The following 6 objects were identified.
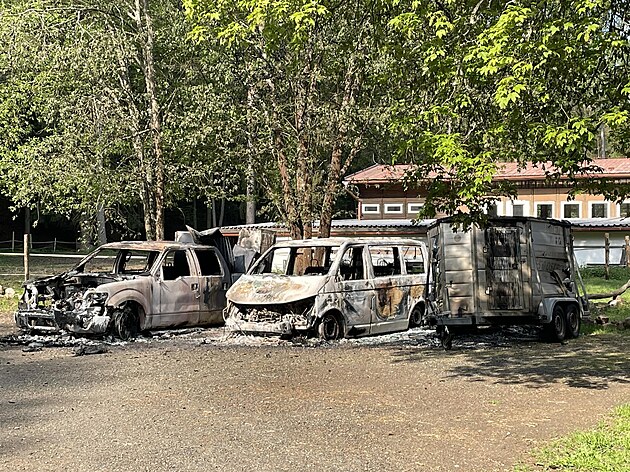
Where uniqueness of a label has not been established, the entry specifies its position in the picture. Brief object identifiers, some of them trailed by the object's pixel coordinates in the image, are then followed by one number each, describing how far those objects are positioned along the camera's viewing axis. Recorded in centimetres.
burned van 1450
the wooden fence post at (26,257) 2264
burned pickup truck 1471
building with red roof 4138
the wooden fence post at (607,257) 2997
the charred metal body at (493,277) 1453
